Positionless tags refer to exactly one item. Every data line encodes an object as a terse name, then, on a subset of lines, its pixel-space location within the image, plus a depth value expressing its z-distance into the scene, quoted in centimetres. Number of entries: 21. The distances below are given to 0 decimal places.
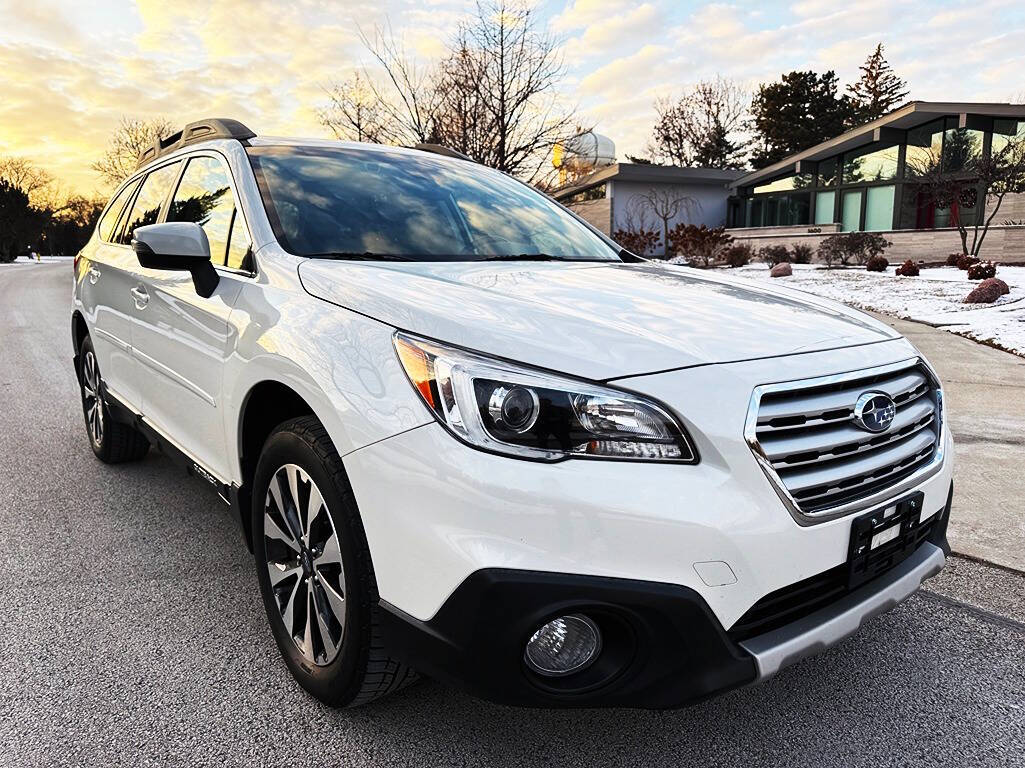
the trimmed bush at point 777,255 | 2560
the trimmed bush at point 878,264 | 2031
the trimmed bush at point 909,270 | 1825
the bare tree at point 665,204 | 3425
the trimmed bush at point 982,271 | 1562
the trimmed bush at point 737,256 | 2480
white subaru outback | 163
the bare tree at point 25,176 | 6888
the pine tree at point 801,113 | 4956
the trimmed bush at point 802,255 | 2564
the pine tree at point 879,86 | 5400
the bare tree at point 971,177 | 2231
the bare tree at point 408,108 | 1994
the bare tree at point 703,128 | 5131
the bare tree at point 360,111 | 2067
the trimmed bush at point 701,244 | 2408
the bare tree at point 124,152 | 4748
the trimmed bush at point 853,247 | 2328
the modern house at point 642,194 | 3381
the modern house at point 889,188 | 2536
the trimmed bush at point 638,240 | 2700
